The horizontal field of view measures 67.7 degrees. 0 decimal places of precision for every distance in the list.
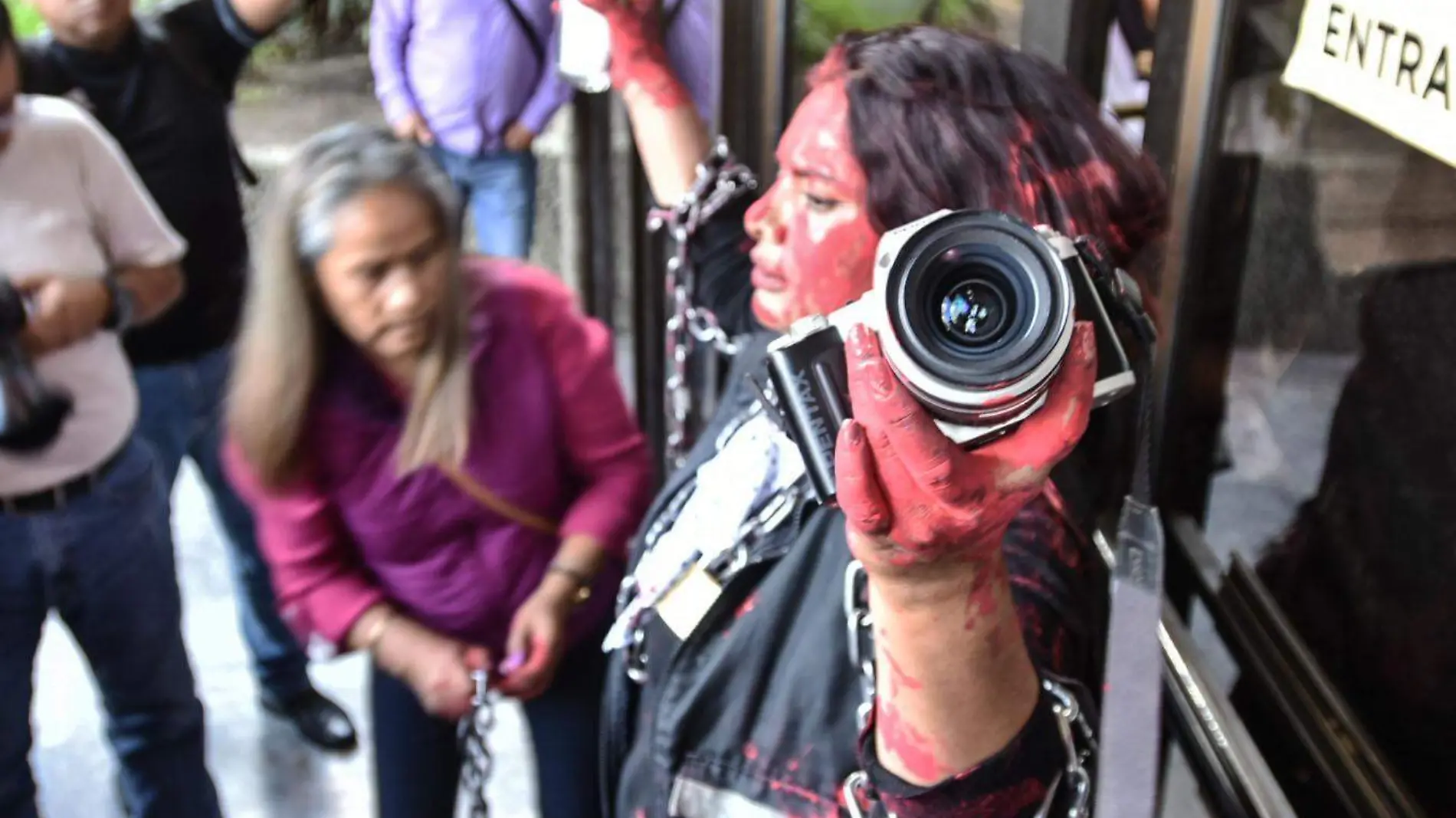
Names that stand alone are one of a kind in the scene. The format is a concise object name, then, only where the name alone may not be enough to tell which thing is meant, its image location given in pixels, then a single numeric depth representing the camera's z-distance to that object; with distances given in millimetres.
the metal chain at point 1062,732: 558
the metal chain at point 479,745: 1111
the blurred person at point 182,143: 1456
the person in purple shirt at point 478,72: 1560
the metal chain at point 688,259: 1189
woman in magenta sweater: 1062
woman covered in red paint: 463
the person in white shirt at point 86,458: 1188
